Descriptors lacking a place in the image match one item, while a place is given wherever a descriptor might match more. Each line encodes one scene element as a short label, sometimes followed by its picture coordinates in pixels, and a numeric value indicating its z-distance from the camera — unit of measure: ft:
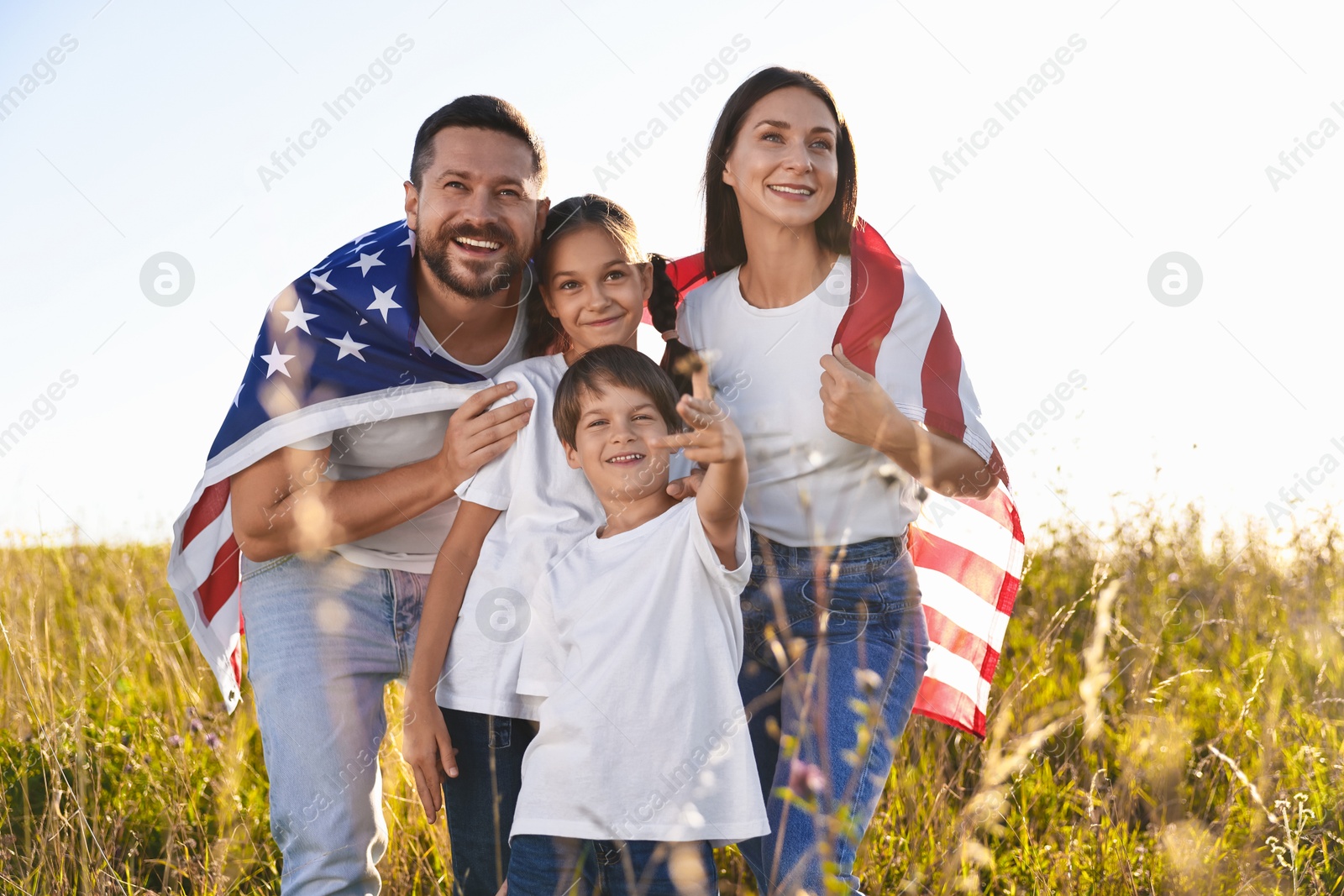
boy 7.22
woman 8.18
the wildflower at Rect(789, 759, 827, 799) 6.74
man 9.58
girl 8.45
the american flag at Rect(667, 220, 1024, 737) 10.73
